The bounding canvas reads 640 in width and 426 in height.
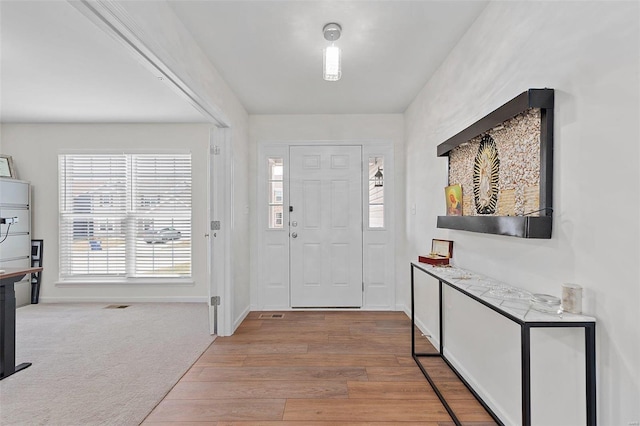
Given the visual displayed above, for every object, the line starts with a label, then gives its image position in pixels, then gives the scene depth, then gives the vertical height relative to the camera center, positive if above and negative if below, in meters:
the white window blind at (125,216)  4.54 -0.04
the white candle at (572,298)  1.25 -0.32
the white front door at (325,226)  4.06 -0.15
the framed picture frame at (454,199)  2.34 +0.12
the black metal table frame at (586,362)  1.19 -0.54
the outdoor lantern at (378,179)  4.07 +0.45
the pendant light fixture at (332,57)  2.08 +1.01
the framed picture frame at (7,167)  4.27 +0.60
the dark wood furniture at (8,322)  2.39 -0.83
